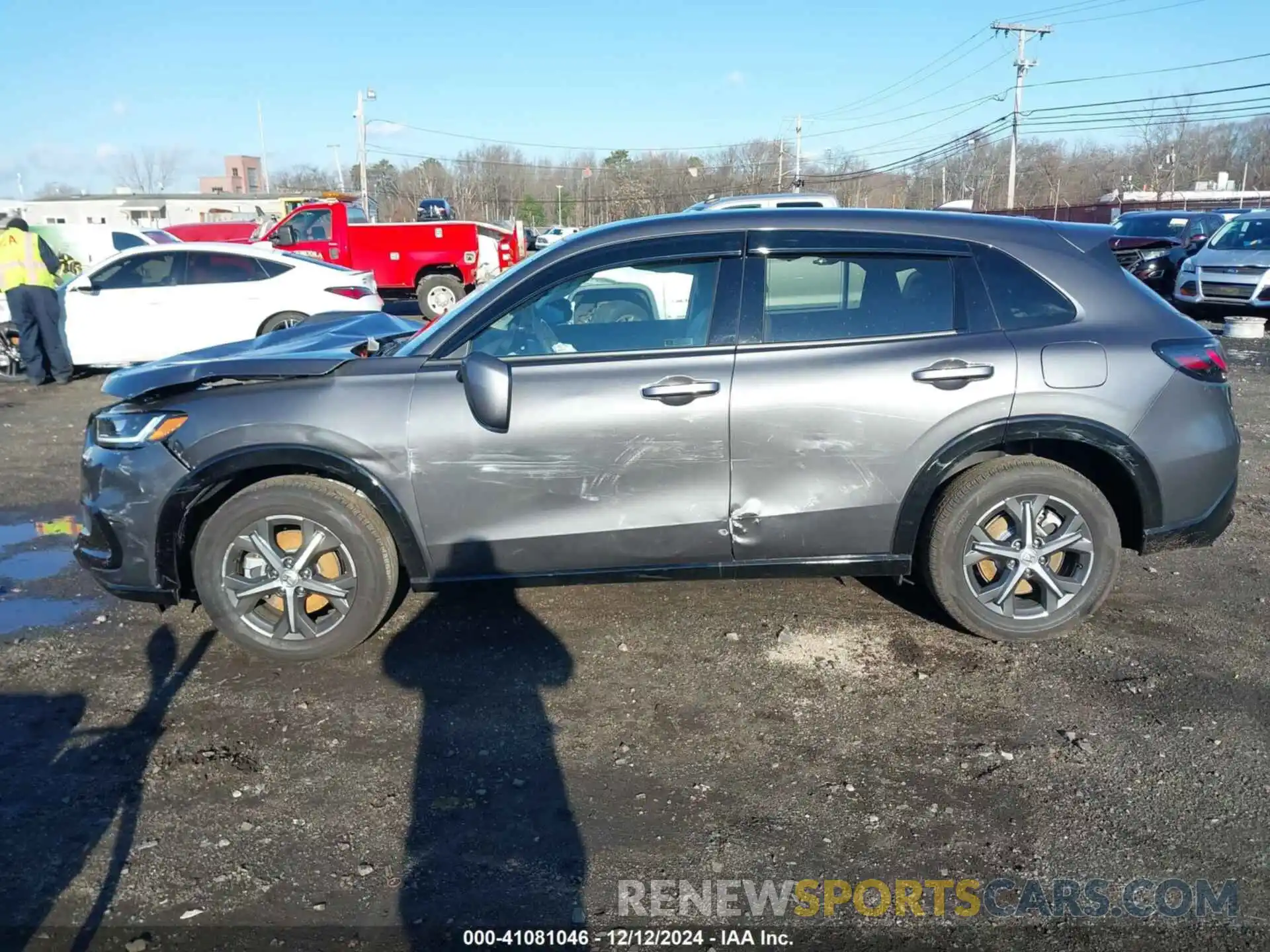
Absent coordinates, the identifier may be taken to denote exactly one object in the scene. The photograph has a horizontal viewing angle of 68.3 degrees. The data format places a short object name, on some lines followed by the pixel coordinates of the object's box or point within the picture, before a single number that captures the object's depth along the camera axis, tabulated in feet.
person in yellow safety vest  34.30
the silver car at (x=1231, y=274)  47.35
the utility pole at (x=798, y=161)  200.32
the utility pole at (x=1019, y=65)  152.35
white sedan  36.09
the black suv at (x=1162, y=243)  57.47
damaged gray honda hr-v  12.33
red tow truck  56.59
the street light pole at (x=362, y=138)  167.43
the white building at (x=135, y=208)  196.72
